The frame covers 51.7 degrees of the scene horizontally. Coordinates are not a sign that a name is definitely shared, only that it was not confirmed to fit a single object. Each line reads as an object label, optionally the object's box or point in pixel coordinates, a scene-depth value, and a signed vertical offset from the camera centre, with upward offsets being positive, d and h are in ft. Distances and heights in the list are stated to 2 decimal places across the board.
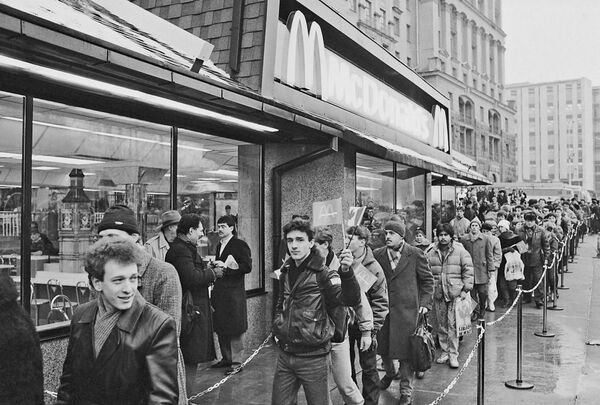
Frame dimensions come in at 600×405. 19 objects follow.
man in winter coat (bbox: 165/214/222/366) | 18.21 -1.80
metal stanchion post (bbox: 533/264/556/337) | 31.91 -6.07
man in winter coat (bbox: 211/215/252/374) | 23.80 -2.95
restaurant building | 16.70 +3.37
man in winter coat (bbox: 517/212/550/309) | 42.76 -2.45
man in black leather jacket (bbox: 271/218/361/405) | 14.84 -2.59
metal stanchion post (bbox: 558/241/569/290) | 51.44 -5.57
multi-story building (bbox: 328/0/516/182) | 171.12 +49.45
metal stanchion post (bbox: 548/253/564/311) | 41.47 -5.31
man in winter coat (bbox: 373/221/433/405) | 20.95 -2.66
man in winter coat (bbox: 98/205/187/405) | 13.42 -1.36
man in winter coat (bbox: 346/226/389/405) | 19.44 -2.85
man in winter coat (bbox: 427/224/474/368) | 26.68 -2.91
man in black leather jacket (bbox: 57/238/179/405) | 8.95 -1.92
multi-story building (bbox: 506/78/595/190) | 427.33 +61.10
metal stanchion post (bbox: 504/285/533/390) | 23.14 -5.96
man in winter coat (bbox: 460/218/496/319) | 37.37 -2.58
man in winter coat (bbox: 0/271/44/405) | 8.72 -2.03
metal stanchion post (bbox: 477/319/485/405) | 17.88 -4.64
